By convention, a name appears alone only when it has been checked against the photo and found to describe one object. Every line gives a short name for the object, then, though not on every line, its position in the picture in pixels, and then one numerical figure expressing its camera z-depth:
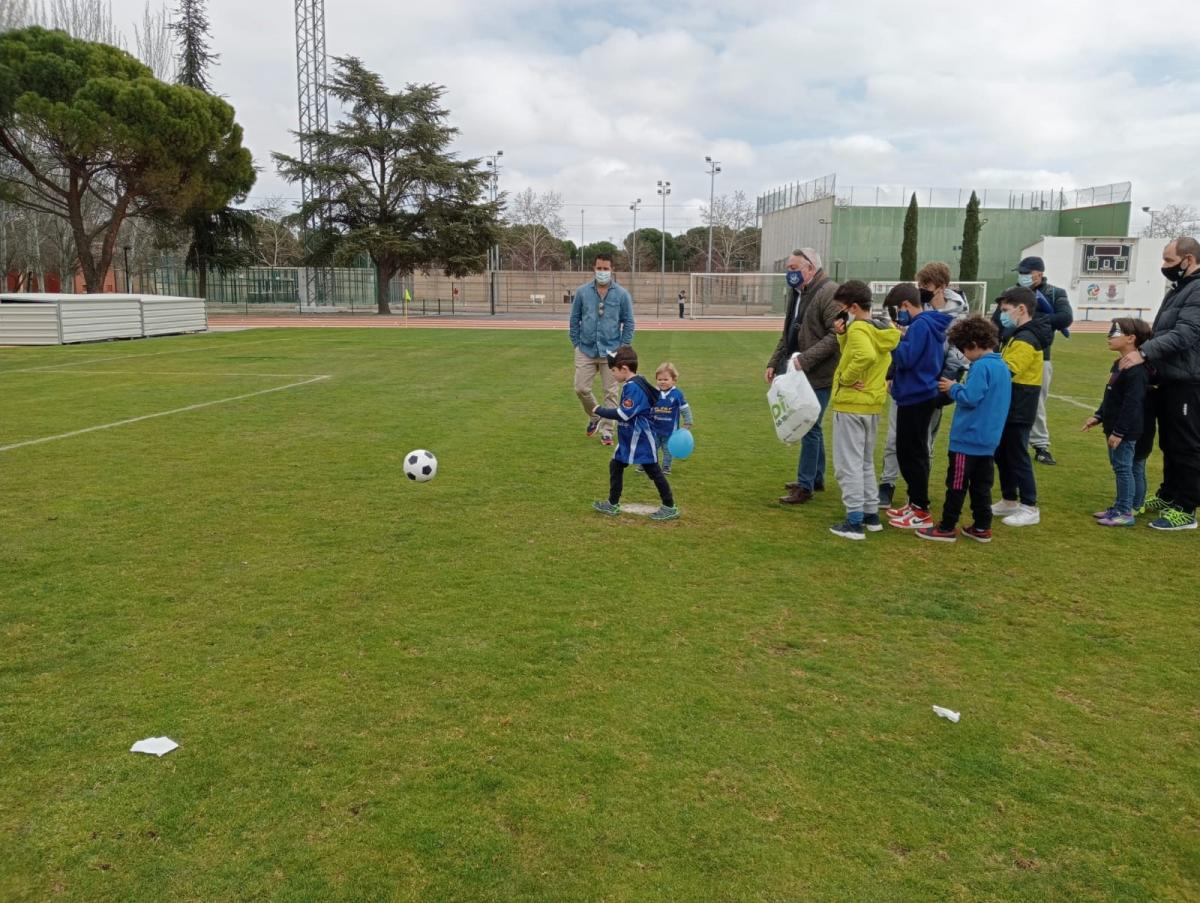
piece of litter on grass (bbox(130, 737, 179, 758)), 3.21
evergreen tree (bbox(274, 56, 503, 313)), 46.03
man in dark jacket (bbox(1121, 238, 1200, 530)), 5.98
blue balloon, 6.63
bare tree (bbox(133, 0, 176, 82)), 49.56
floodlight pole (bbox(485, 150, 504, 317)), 50.14
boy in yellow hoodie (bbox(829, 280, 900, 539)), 5.84
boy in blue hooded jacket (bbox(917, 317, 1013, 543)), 5.77
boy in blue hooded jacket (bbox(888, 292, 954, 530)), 6.05
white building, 46.00
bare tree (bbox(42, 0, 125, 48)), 45.38
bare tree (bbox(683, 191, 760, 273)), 84.94
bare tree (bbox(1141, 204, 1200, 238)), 70.94
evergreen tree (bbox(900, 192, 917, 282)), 48.59
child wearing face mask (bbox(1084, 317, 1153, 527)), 6.35
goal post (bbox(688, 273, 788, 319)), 50.78
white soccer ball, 7.31
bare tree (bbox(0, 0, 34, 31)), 41.91
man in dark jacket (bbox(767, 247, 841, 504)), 6.52
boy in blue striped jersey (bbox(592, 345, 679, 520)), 6.25
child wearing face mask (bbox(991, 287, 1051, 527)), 6.49
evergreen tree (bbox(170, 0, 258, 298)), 45.38
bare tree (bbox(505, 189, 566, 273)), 86.00
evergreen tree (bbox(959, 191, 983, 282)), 48.91
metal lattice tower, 50.50
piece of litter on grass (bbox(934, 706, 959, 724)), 3.54
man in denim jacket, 9.45
